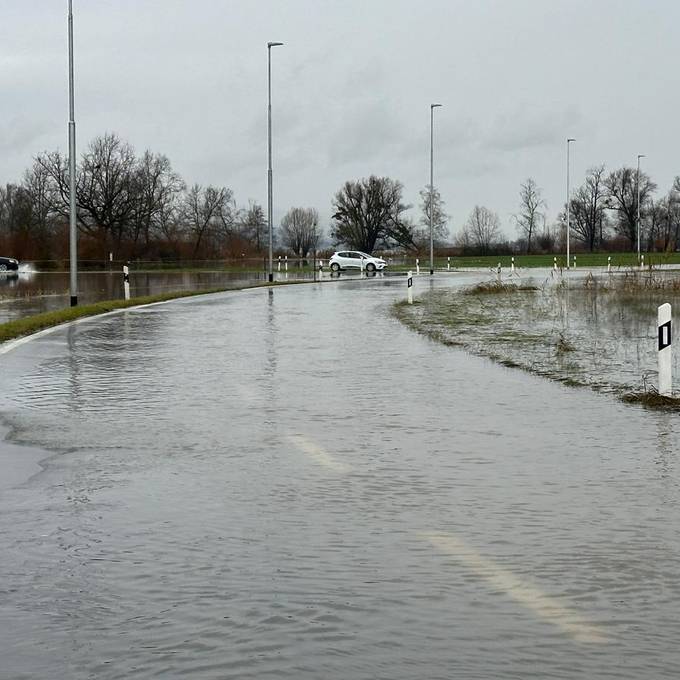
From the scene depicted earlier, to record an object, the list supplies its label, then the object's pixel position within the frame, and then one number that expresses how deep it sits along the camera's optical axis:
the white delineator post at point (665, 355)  12.77
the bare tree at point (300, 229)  149.11
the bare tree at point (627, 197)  148.38
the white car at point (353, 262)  90.44
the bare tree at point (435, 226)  143.38
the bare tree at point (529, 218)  150.12
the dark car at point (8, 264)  89.69
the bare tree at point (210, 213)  126.12
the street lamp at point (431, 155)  80.88
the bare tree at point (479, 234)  151.00
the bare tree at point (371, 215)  147.25
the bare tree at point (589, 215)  151.88
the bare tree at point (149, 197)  108.81
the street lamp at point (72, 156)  33.50
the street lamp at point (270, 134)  60.03
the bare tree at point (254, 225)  138.88
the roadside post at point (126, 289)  37.67
